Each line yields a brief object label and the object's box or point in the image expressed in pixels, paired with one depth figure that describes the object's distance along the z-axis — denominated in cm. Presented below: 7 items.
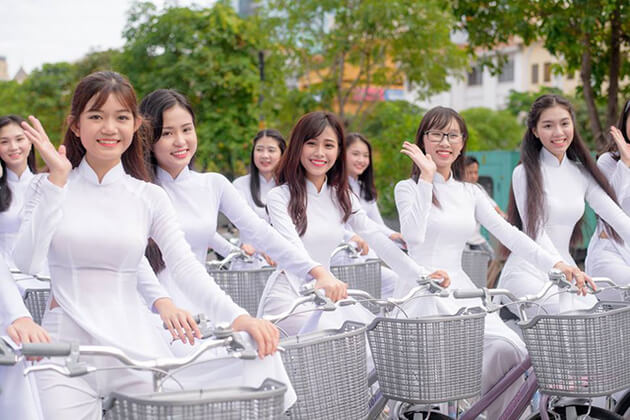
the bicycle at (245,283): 576
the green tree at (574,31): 960
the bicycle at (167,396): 219
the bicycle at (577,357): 360
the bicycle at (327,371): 302
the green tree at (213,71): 1638
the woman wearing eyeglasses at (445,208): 446
